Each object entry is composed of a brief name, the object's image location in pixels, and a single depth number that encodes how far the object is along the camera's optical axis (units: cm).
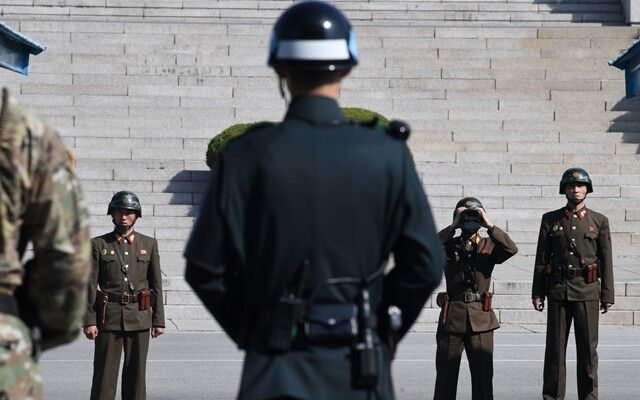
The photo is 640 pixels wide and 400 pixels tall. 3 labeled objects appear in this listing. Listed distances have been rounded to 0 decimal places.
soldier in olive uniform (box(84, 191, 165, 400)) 1935
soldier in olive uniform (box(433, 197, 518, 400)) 1965
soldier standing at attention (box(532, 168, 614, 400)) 2156
